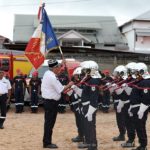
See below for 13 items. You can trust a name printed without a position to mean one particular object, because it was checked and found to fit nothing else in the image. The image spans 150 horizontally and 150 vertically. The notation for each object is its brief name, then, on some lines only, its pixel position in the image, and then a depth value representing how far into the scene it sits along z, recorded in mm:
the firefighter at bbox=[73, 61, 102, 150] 9195
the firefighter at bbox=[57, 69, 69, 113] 16469
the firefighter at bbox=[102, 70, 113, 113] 18953
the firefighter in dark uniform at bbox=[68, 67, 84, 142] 10375
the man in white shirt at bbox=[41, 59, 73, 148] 9844
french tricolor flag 14344
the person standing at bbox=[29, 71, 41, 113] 18328
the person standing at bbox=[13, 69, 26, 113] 18469
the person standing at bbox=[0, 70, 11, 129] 13086
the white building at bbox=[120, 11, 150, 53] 45656
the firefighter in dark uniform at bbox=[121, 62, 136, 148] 9873
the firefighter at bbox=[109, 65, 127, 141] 10474
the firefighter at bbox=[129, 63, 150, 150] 9031
